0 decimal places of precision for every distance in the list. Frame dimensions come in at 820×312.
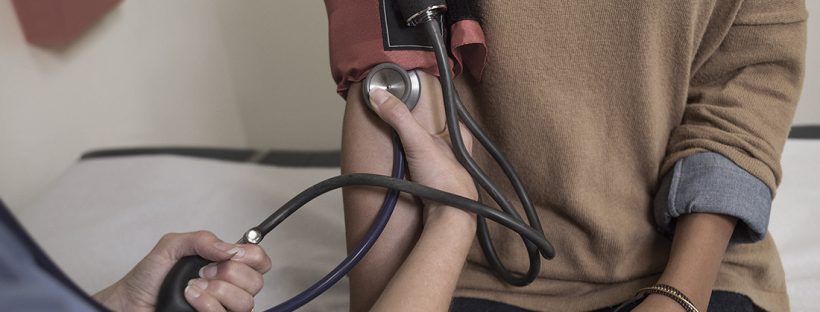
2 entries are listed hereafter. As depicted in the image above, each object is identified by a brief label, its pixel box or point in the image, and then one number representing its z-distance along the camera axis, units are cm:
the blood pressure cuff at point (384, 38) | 71
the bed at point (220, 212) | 113
